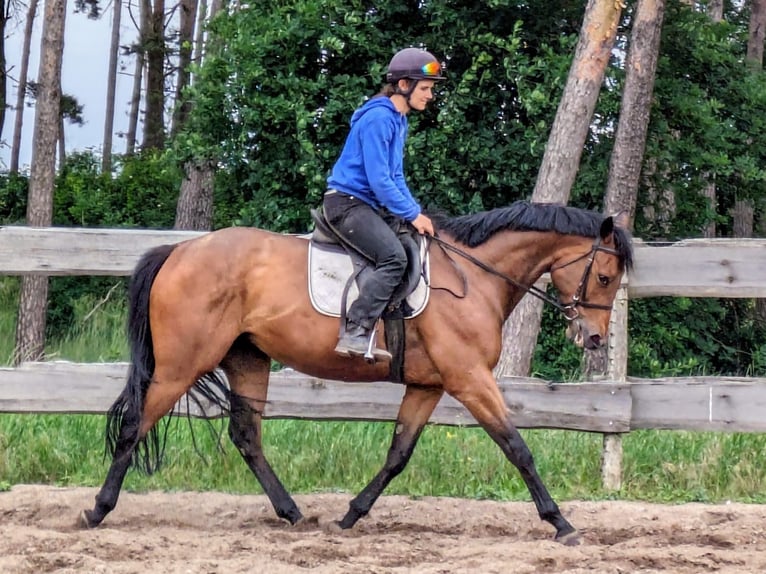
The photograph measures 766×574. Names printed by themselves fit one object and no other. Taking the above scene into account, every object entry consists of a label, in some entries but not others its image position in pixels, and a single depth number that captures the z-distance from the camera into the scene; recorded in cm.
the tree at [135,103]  6208
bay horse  1234
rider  1195
